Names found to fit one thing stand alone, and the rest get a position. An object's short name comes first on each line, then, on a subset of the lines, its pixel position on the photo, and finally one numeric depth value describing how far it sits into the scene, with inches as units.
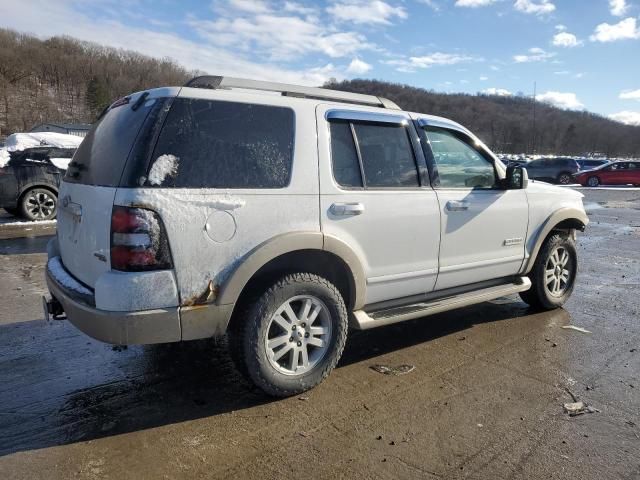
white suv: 107.9
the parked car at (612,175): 1151.6
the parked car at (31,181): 388.8
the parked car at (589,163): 1224.5
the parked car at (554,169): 1165.7
